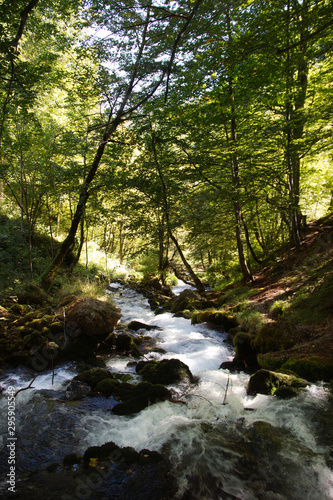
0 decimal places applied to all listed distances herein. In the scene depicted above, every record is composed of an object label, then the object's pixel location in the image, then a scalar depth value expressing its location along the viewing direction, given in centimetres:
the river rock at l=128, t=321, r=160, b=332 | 910
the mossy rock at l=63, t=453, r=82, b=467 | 299
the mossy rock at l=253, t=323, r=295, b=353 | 549
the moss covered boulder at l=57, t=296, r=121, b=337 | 666
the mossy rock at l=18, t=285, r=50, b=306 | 803
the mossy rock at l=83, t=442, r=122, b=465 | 306
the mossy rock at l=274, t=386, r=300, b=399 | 397
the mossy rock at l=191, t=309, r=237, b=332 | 827
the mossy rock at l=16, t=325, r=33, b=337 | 604
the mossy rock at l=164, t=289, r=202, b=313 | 1131
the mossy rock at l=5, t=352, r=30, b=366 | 541
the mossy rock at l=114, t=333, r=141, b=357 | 680
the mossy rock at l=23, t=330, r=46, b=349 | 575
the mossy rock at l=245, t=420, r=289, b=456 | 315
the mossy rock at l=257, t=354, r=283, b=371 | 484
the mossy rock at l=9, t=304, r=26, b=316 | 714
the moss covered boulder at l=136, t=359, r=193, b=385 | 500
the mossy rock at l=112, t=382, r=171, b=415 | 407
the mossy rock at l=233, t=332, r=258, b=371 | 573
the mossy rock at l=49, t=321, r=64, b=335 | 641
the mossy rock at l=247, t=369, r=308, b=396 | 416
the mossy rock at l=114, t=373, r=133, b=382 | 511
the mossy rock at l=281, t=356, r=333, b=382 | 418
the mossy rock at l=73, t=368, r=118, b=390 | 488
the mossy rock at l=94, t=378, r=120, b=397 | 459
